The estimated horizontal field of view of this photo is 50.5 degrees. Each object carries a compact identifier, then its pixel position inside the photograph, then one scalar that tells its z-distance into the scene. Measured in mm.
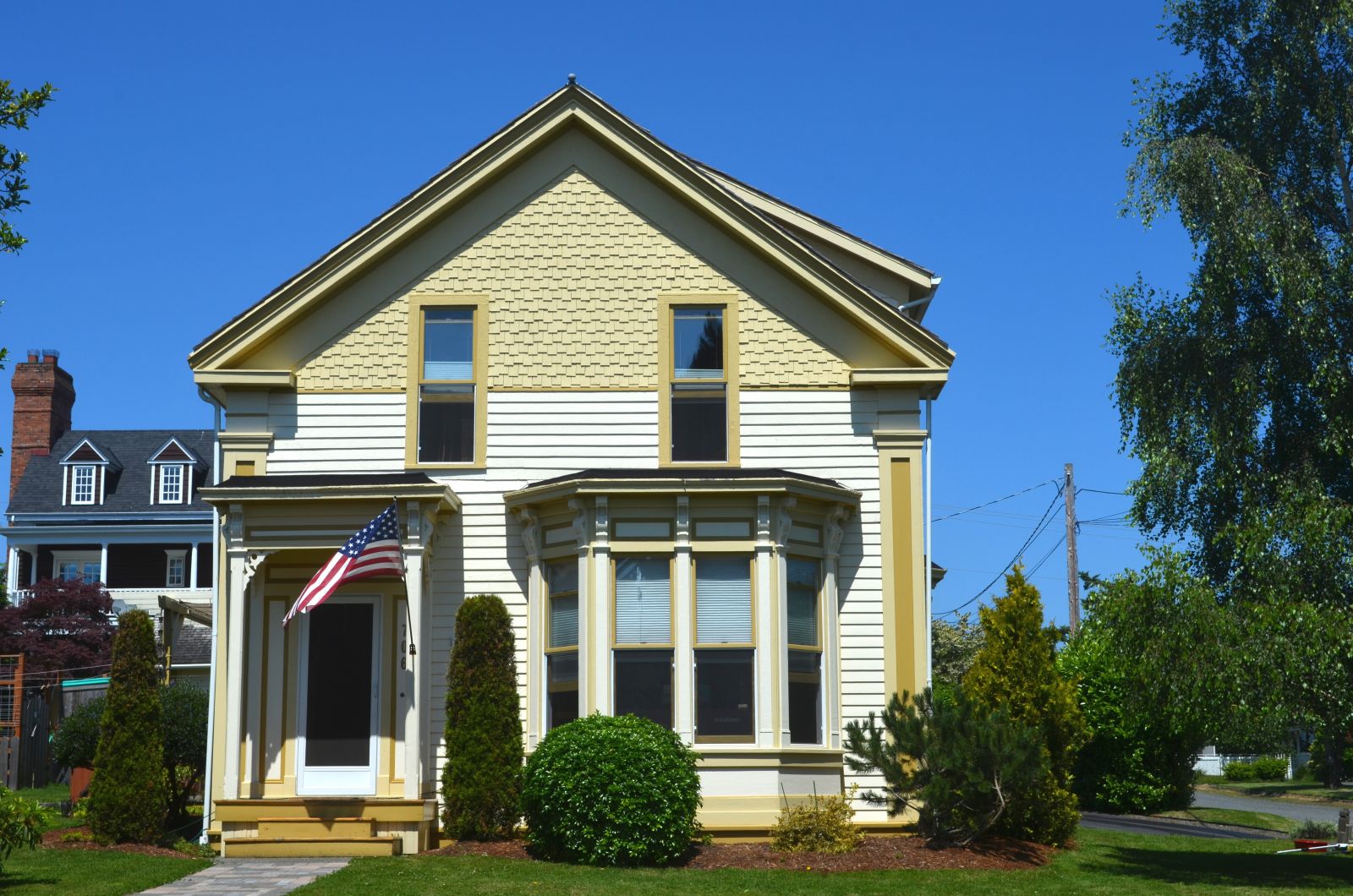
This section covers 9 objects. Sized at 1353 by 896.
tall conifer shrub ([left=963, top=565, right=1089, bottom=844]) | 17391
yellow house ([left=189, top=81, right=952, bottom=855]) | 17266
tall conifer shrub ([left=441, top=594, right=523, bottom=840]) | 16859
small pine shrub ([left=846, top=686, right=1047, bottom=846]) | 15625
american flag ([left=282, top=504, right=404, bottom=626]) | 16109
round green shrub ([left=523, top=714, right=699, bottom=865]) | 15266
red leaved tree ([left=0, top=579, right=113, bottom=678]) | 48844
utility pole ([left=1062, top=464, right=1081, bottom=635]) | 36562
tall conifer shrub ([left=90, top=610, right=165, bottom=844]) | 16250
